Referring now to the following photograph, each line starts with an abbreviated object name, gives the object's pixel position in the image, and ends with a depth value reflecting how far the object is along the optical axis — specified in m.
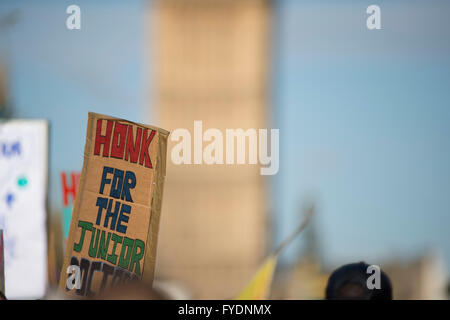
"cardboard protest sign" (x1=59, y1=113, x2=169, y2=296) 4.00
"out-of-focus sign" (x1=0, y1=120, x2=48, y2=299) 5.62
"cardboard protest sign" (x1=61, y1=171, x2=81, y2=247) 6.22
